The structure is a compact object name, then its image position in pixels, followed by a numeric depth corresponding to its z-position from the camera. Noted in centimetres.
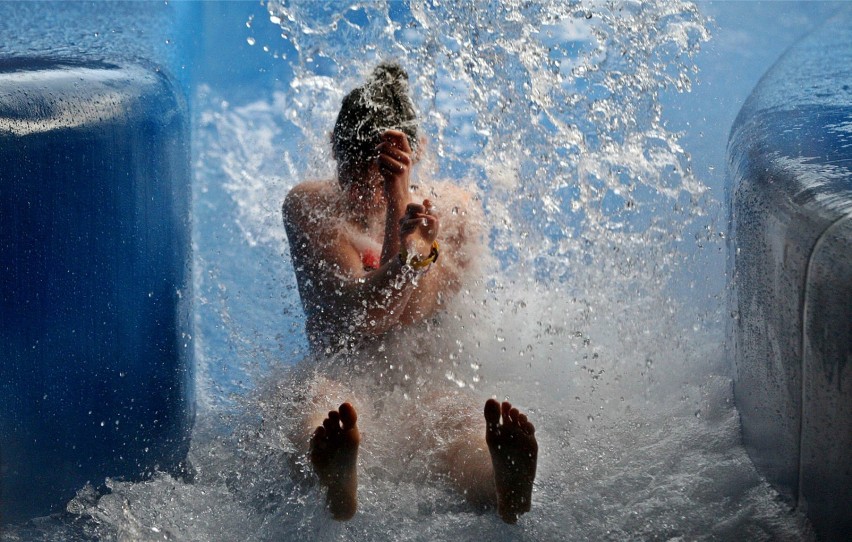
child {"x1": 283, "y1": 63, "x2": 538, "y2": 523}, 808
